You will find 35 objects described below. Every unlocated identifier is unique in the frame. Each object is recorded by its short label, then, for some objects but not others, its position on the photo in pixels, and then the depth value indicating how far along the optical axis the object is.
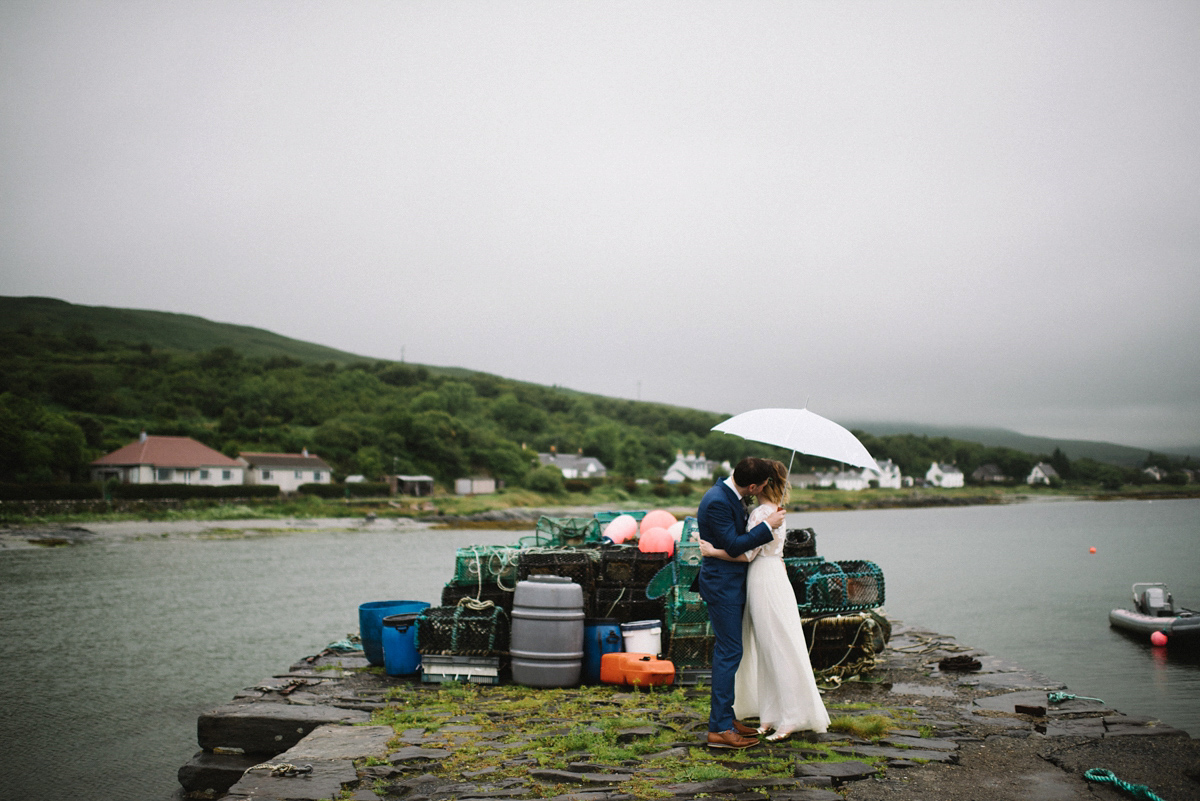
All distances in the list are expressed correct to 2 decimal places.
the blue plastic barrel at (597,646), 8.59
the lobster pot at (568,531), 11.78
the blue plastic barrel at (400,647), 9.12
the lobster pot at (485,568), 9.09
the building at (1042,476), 148.50
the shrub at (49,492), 48.16
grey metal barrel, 8.17
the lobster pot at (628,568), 9.19
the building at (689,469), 129.00
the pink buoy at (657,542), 9.70
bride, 5.86
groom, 5.73
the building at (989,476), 155.62
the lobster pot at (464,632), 8.69
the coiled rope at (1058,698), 7.71
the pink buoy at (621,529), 12.01
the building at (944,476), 153.38
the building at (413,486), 81.44
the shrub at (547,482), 89.00
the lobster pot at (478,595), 9.04
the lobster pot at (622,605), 9.02
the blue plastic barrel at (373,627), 9.72
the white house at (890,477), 140.62
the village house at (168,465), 61.81
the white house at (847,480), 137.32
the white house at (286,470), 71.06
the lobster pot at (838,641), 8.48
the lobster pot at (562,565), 8.86
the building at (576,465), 117.81
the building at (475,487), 90.62
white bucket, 8.69
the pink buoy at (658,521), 11.52
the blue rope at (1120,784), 4.85
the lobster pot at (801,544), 8.95
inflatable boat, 18.00
